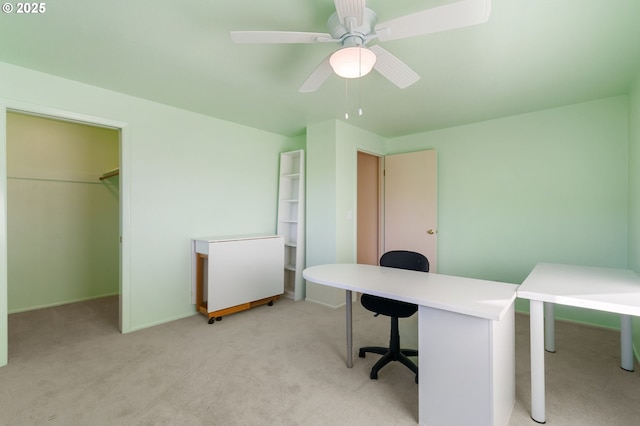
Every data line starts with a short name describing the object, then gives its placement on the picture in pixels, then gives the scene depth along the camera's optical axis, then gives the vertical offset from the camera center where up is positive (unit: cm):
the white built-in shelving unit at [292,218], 388 -9
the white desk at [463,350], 138 -71
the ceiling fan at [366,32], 127 +90
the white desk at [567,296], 141 -44
